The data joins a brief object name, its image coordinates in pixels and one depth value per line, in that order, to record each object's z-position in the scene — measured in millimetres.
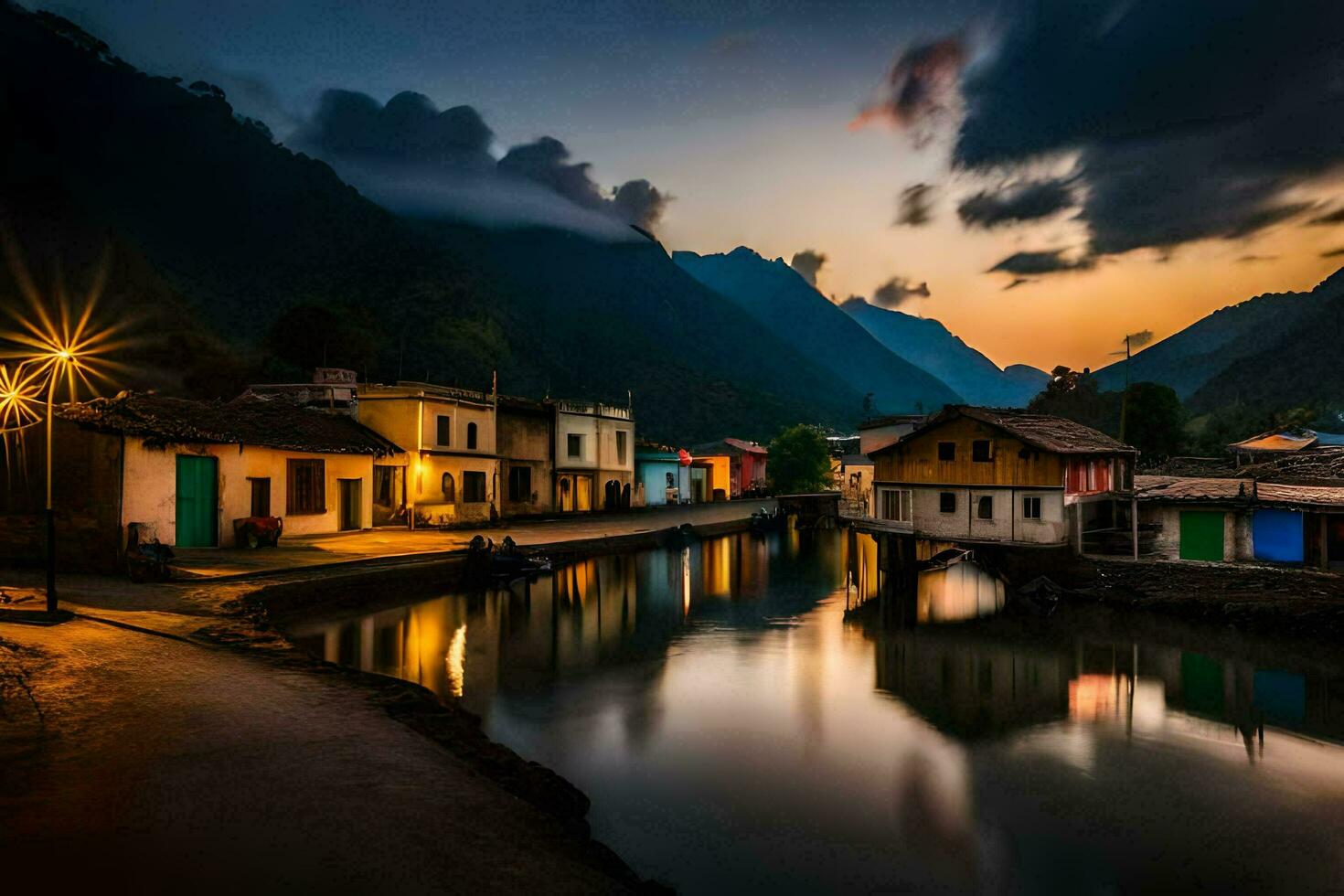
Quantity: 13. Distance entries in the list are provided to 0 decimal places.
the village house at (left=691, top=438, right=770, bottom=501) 71875
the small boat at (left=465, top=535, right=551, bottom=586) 28438
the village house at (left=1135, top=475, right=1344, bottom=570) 27156
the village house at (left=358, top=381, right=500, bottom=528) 36406
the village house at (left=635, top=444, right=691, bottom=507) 61094
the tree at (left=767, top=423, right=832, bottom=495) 72750
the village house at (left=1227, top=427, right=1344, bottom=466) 46750
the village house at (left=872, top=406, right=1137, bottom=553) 30703
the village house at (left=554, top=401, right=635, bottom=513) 50312
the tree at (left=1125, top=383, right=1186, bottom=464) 60469
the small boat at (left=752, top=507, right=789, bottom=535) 54594
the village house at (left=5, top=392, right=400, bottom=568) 20547
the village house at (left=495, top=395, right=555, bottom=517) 45156
